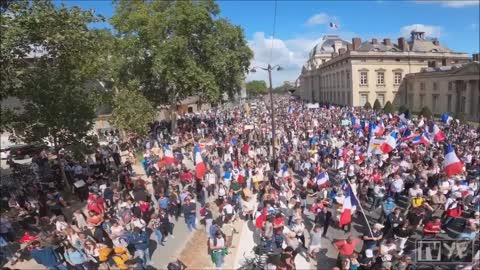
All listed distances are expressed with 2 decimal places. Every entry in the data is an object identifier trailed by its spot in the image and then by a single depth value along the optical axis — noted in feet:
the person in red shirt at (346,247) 28.66
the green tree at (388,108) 176.65
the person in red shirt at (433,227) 34.53
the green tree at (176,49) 110.11
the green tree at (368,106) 202.33
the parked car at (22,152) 98.02
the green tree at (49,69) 36.27
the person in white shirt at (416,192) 41.82
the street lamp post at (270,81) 65.74
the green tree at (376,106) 197.27
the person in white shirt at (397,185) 46.57
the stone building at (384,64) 226.79
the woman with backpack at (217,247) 33.45
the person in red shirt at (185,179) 55.72
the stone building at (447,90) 165.17
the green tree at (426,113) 145.65
